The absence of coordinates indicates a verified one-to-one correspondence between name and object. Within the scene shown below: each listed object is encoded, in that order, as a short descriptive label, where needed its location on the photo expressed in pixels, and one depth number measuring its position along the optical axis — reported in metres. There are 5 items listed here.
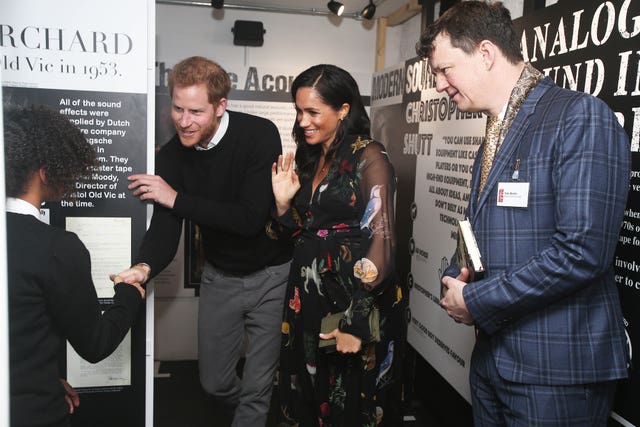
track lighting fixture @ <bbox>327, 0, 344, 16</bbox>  3.79
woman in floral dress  2.00
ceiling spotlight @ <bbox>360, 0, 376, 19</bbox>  3.84
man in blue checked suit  1.24
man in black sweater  2.25
